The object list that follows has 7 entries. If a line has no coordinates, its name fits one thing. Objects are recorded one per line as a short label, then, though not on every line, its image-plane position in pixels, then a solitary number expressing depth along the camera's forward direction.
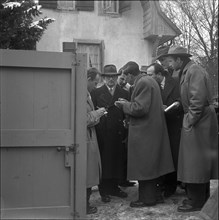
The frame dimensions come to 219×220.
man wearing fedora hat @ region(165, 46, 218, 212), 4.68
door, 3.56
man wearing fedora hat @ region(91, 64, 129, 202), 5.84
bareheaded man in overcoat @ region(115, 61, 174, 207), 5.12
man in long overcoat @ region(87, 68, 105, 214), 4.83
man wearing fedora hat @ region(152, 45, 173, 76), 5.38
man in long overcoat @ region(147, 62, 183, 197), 5.59
